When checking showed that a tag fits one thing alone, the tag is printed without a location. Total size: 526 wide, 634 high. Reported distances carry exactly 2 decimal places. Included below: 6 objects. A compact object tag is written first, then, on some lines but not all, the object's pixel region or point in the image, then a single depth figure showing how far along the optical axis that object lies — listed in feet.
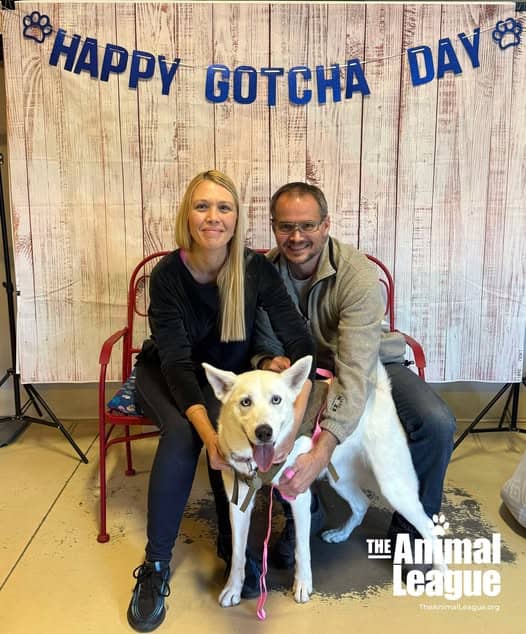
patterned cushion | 6.88
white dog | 5.22
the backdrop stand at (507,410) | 9.30
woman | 5.82
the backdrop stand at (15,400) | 9.07
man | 5.97
